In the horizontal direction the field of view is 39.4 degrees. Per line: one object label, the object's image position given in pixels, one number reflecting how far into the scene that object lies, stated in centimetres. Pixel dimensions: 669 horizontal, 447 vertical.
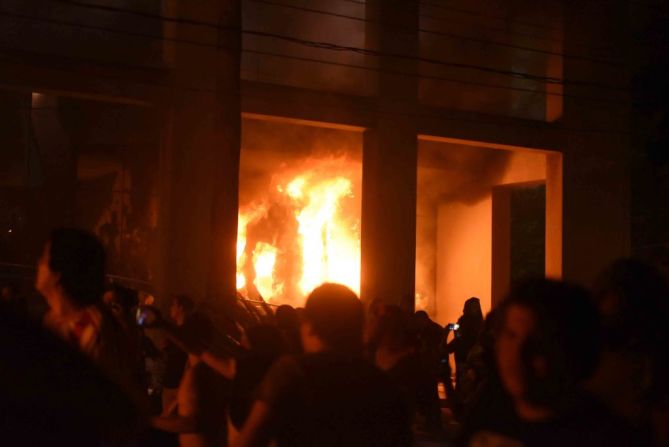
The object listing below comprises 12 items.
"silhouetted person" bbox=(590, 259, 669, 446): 335
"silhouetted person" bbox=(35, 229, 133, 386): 375
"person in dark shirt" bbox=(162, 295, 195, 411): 682
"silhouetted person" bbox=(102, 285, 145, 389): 401
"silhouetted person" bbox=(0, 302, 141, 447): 235
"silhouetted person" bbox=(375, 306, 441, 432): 623
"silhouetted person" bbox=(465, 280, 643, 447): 269
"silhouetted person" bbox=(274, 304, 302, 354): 614
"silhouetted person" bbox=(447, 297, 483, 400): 1161
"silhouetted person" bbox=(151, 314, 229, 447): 514
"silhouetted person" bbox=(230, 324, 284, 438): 469
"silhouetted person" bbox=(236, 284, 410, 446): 329
